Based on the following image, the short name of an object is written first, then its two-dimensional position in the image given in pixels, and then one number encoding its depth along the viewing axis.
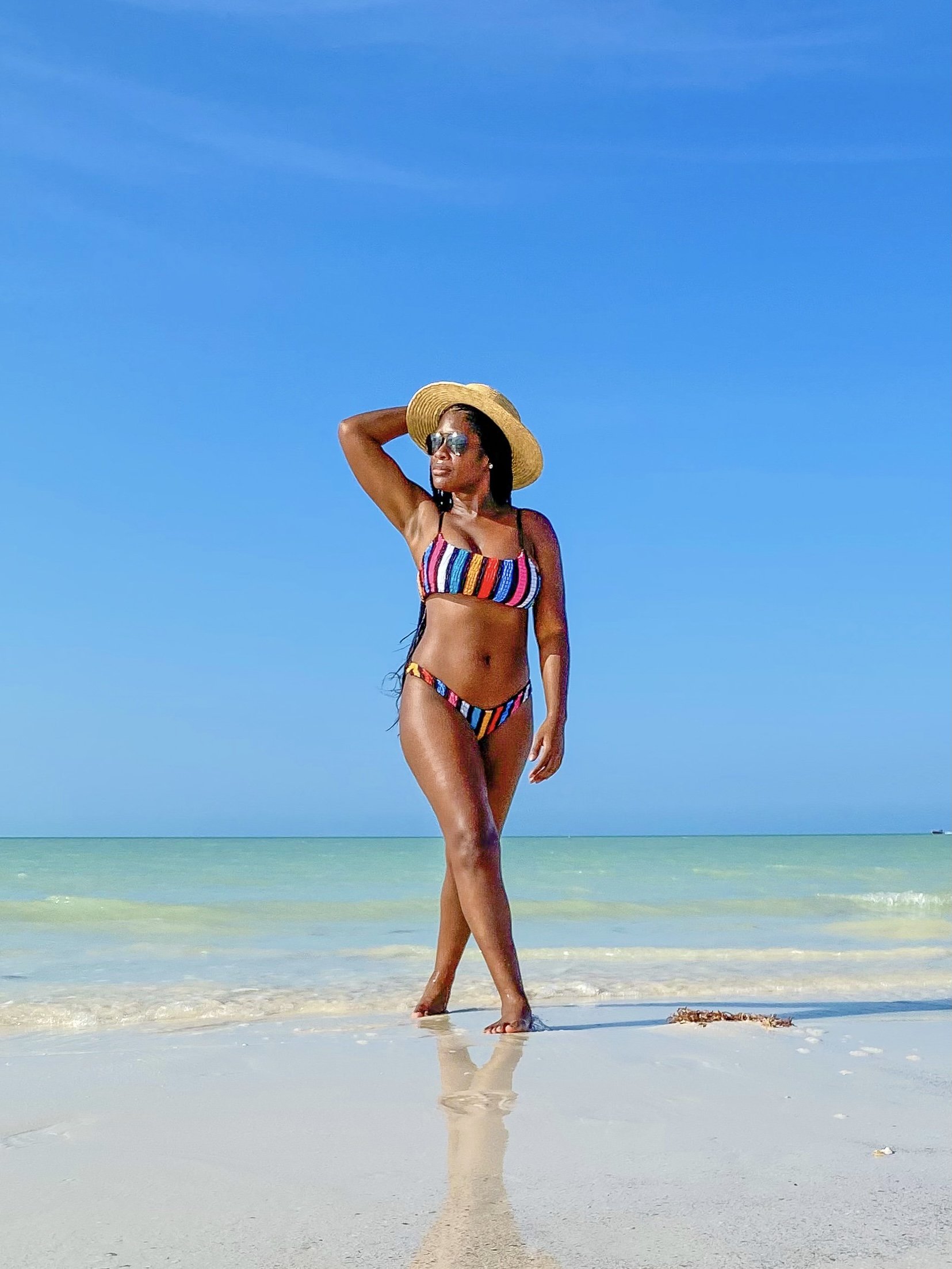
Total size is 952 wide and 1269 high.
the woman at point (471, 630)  4.08
